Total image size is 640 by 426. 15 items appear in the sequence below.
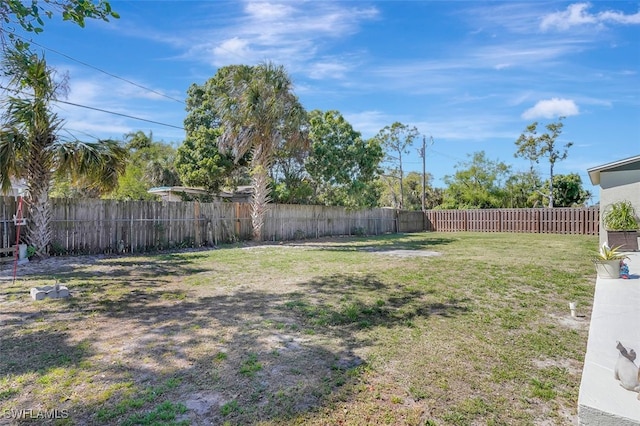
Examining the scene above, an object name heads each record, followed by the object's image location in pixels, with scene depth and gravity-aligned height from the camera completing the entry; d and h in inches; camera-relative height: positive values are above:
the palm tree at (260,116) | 525.0 +147.4
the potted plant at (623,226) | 390.0 -17.1
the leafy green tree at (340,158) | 726.5 +114.2
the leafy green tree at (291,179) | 674.8 +72.8
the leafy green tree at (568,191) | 1095.0 +62.0
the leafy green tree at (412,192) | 1414.9 +80.8
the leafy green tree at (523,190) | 1161.7 +71.2
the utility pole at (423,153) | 1080.8 +182.1
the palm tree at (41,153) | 315.3 +57.9
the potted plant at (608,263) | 241.2 -36.3
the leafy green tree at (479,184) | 1141.1 +89.2
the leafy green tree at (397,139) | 1219.1 +256.4
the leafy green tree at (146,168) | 713.6 +105.1
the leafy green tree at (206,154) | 678.5 +114.6
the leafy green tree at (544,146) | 1058.1 +200.8
